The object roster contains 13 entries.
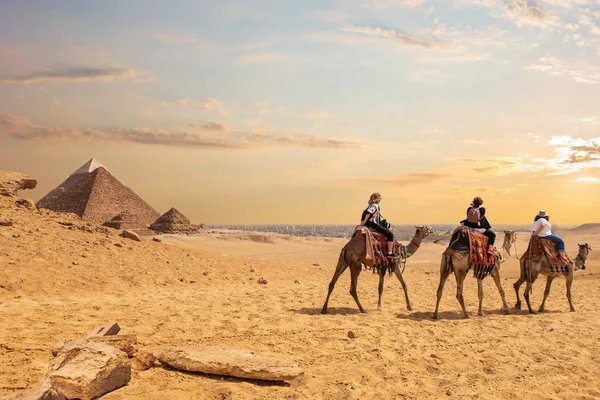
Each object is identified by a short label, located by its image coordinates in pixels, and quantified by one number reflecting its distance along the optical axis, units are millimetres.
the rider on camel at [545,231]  10641
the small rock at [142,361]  5520
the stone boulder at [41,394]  4031
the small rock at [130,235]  18969
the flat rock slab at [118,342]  5759
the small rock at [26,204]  19459
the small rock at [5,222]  14727
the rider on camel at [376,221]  9346
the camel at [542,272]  10688
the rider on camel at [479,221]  9703
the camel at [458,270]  9227
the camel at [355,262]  9281
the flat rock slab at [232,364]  5340
